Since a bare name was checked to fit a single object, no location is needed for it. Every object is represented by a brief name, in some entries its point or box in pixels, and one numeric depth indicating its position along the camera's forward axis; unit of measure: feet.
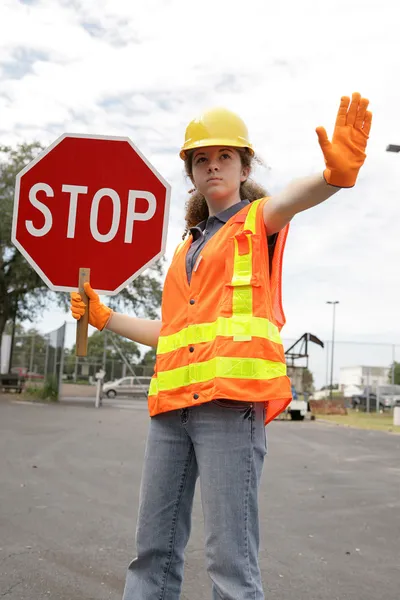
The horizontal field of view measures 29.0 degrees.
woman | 8.09
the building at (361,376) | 134.21
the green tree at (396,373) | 144.43
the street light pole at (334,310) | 208.03
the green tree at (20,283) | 104.27
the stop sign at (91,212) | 13.10
